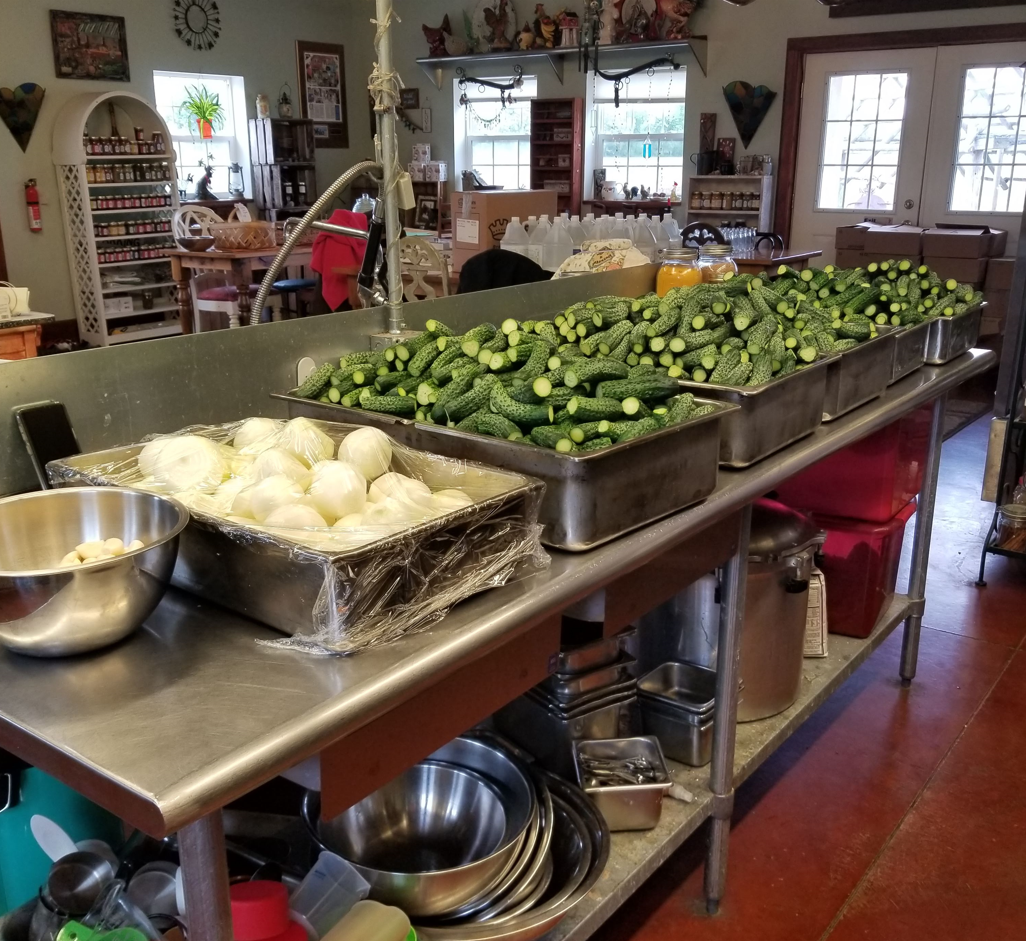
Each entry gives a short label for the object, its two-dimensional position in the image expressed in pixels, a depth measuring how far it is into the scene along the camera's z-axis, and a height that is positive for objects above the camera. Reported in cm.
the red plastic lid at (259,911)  125 -91
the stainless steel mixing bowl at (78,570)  102 -43
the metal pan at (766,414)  175 -44
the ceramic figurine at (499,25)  873 +118
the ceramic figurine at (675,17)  787 +113
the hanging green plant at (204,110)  852 +46
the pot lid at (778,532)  219 -80
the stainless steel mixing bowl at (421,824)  174 -114
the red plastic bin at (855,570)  264 -104
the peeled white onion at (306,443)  143 -39
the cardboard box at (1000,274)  659 -71
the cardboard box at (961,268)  656 -68
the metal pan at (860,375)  209 -45
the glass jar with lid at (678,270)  282 -29
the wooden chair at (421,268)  532 -54
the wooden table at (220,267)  658 -65
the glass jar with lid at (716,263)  285 -28
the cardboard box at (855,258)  693 -64
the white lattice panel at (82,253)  746 -64
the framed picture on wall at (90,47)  747 +89
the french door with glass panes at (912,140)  709 +16
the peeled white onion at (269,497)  122 -39
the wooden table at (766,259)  609 -59
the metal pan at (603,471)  137 -43
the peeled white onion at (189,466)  133 -39
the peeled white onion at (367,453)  139 -39
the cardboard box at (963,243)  652 -51
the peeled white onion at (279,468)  130 -39
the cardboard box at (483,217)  446 -23
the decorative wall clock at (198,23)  822 +115
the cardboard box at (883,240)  674 -51
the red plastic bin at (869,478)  260 -81
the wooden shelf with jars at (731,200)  794 -28
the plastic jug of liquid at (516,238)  439 -31
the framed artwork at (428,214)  940 -44
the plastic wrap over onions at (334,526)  109 -41
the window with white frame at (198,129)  841 +31
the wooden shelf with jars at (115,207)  744 -30
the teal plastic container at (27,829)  151 -99
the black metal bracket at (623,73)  825 +75
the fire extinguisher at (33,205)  741 -28
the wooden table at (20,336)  457 -76
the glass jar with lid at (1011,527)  358 -127
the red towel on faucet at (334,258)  490 -44
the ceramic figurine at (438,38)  911 +112
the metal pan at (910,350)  240 -45
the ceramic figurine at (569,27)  840 +112
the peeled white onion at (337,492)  125 -40
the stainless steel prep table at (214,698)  90 -52
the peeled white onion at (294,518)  117 -40
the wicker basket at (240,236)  666 -46
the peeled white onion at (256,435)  148 -39
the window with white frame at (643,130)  848 +29
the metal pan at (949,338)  259 -45
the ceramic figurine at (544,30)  849 +111
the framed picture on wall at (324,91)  936 +69
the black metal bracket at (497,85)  904 +72
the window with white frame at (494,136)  930 +26
